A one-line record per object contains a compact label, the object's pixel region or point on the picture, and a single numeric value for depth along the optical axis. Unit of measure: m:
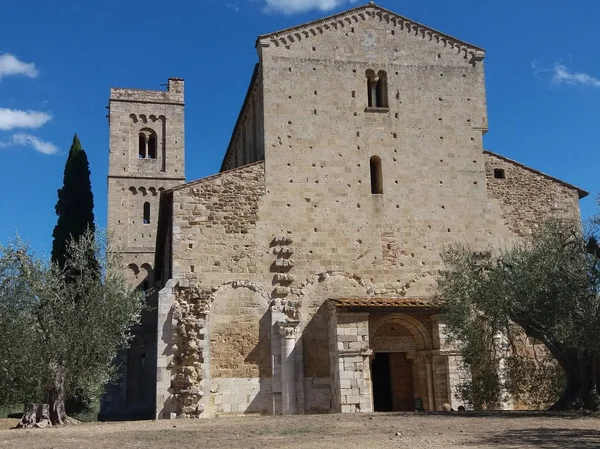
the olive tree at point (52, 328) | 16.30
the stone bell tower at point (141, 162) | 37.31
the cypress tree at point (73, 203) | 30.33
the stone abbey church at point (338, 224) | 19.61
